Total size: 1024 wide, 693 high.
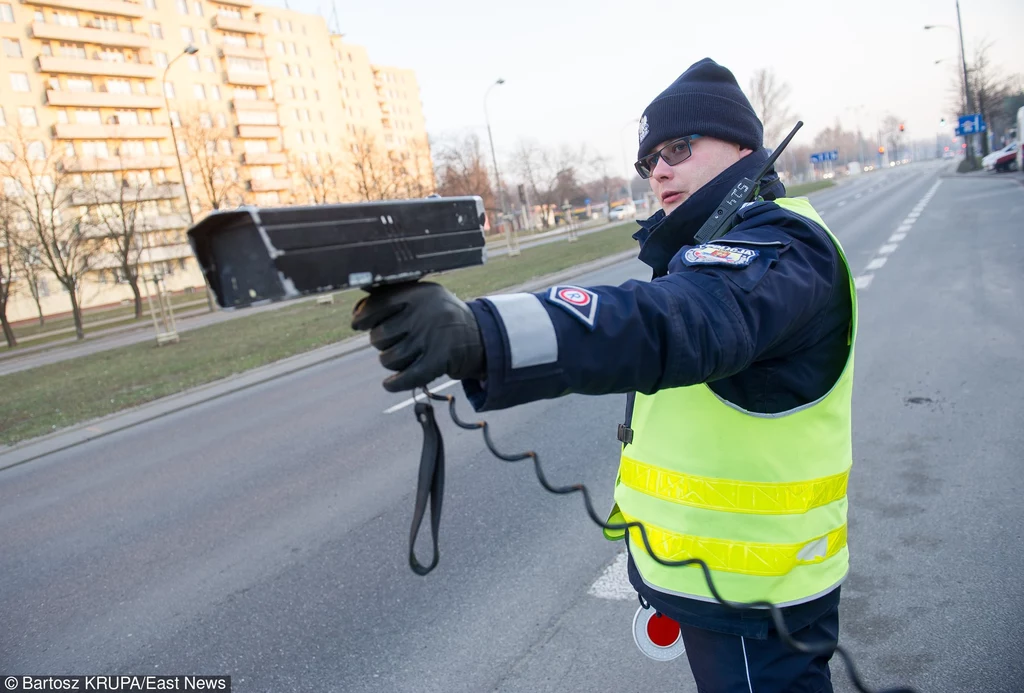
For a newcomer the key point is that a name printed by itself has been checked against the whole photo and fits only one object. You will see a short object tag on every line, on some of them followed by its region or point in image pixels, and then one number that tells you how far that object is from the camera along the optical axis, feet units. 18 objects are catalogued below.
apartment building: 167.63
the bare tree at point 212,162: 97.71
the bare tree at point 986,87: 135.44
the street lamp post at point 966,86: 120.47
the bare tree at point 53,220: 77.41
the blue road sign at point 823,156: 238.68
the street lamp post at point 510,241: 85.51
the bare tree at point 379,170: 98.05
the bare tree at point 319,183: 137.80
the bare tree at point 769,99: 208.95
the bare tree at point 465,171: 127.44
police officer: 3.60
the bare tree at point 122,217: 85.92
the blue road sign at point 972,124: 117.80
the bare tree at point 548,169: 156.43
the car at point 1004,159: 116.26
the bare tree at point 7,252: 77.36
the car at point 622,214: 195.62
